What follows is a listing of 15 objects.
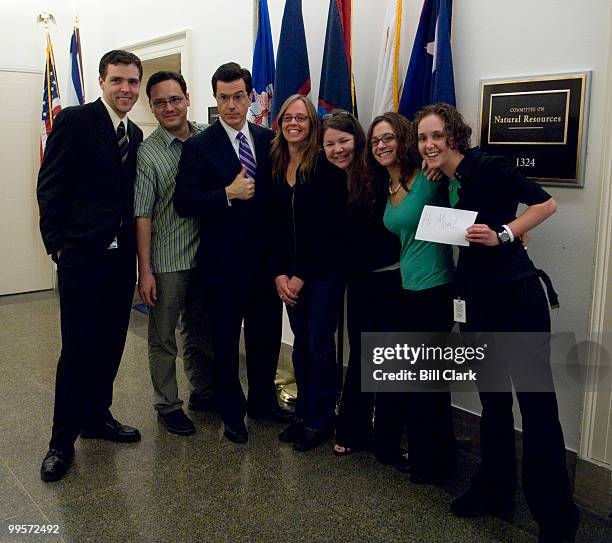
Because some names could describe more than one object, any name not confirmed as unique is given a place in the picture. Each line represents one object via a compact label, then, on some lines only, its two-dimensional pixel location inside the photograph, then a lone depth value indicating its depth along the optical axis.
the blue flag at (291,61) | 3.08
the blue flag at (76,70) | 5.25
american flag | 5.25
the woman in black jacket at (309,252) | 2.52
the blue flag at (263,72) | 3.36
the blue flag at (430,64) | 2.54
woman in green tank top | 2.24
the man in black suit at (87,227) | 2.42
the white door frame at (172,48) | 4.28
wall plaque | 2.23
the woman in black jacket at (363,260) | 2.42
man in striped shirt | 2.64
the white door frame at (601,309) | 2.09
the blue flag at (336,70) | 2.90
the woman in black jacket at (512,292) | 1.93
